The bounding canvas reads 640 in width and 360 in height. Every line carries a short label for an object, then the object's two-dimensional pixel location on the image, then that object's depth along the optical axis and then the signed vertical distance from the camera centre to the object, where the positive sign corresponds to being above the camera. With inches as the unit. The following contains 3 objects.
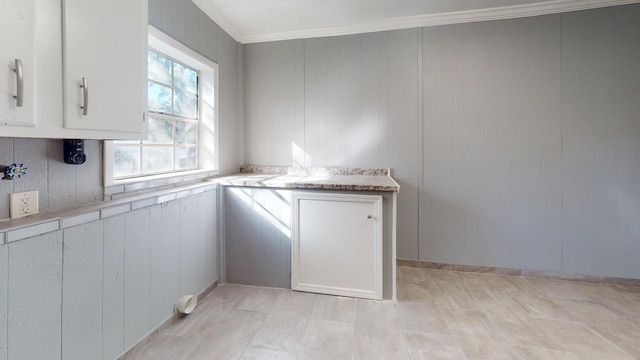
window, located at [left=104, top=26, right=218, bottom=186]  76.0 +19.5
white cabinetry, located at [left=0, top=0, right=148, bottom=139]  37.2 +17.6
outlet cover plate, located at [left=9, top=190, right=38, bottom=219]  46.7 -4.2
